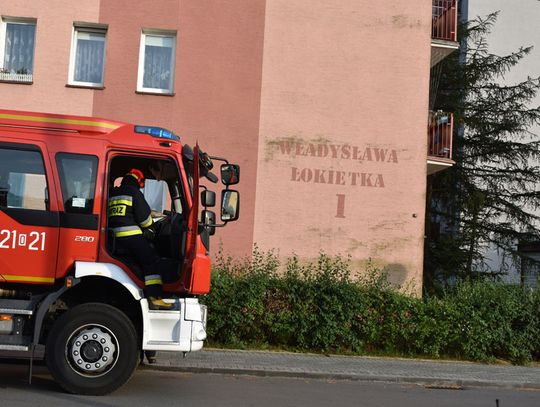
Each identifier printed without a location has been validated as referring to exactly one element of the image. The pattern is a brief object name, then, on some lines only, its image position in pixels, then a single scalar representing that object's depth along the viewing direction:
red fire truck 7.23
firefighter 7.40
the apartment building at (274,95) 15.05
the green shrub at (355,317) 11.97
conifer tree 21.44
